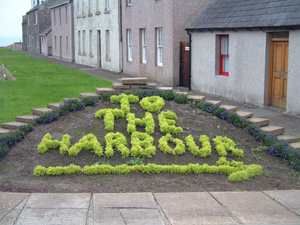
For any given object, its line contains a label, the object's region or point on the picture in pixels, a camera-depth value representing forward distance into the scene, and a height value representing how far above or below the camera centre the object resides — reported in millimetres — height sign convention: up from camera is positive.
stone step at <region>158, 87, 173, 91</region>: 11648 -835
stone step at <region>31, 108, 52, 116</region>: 10602 -1276
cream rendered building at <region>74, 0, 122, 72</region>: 31448 +1811
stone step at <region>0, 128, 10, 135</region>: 9969 -1657
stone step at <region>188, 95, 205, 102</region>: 11250 -1039
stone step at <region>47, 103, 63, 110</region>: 10667 -1176
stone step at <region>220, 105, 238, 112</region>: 11056 -1270
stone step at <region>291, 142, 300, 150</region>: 9406 -1869
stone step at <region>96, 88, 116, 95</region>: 11234 -845
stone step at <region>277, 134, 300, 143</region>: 9883 -1796
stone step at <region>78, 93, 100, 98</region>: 11298 -964
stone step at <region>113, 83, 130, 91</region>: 11399 -764
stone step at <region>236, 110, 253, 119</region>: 10580 -1370
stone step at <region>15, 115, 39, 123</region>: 10273 -1419
